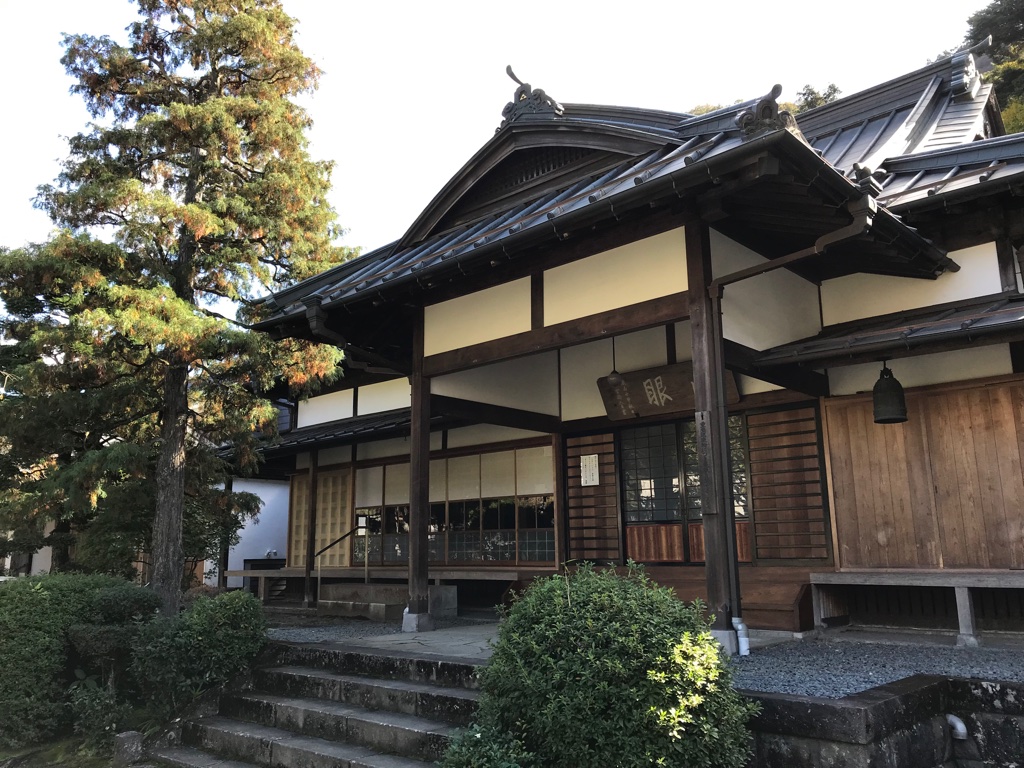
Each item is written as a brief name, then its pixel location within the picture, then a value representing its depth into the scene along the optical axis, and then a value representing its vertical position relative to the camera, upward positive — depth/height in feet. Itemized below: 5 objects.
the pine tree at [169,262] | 30.32 +12.00
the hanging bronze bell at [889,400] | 22.70 +3.85
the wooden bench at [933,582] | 21.17 -1.75
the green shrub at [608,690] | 12.32 -2.80
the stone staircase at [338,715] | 17.66 -4.83
